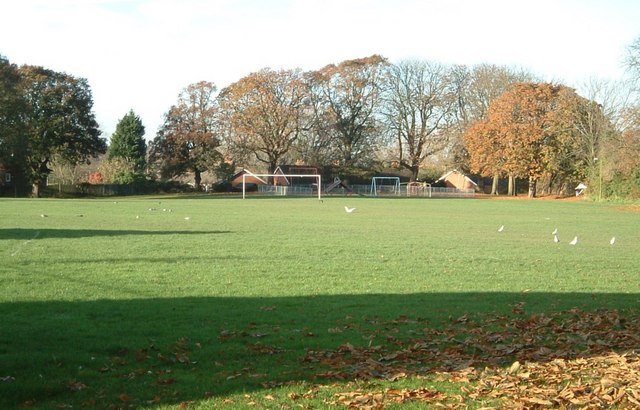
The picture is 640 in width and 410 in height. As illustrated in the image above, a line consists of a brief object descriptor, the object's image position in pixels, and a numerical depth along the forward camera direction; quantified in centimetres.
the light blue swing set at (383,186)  10055
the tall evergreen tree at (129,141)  9250
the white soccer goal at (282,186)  9344
